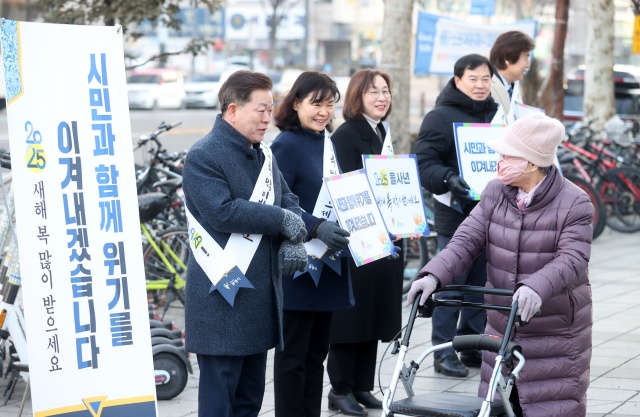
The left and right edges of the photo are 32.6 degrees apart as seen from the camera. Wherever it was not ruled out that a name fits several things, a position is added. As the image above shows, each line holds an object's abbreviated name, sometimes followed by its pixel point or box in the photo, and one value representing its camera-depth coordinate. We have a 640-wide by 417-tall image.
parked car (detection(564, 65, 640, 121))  21.12
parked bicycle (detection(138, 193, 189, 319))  8.52
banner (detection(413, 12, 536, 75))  14.37
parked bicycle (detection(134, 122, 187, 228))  9.27
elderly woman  4.31
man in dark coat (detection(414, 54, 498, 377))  6.81
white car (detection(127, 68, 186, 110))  38.09
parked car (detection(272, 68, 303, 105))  38.90
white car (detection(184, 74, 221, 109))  40.75
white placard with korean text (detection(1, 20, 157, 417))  4.37
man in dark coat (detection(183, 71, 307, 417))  4.57
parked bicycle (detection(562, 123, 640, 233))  13.59
